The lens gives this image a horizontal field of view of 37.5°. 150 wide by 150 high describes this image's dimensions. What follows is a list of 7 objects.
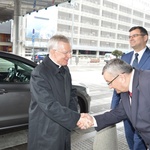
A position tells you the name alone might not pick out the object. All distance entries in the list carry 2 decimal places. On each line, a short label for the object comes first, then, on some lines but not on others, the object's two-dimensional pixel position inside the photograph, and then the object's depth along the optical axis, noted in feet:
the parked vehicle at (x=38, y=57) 86.36
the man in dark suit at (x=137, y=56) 9.87
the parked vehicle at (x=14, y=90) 11.80
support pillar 36.03
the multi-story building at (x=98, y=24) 175.83
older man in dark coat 6.64
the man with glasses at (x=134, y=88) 5.82
